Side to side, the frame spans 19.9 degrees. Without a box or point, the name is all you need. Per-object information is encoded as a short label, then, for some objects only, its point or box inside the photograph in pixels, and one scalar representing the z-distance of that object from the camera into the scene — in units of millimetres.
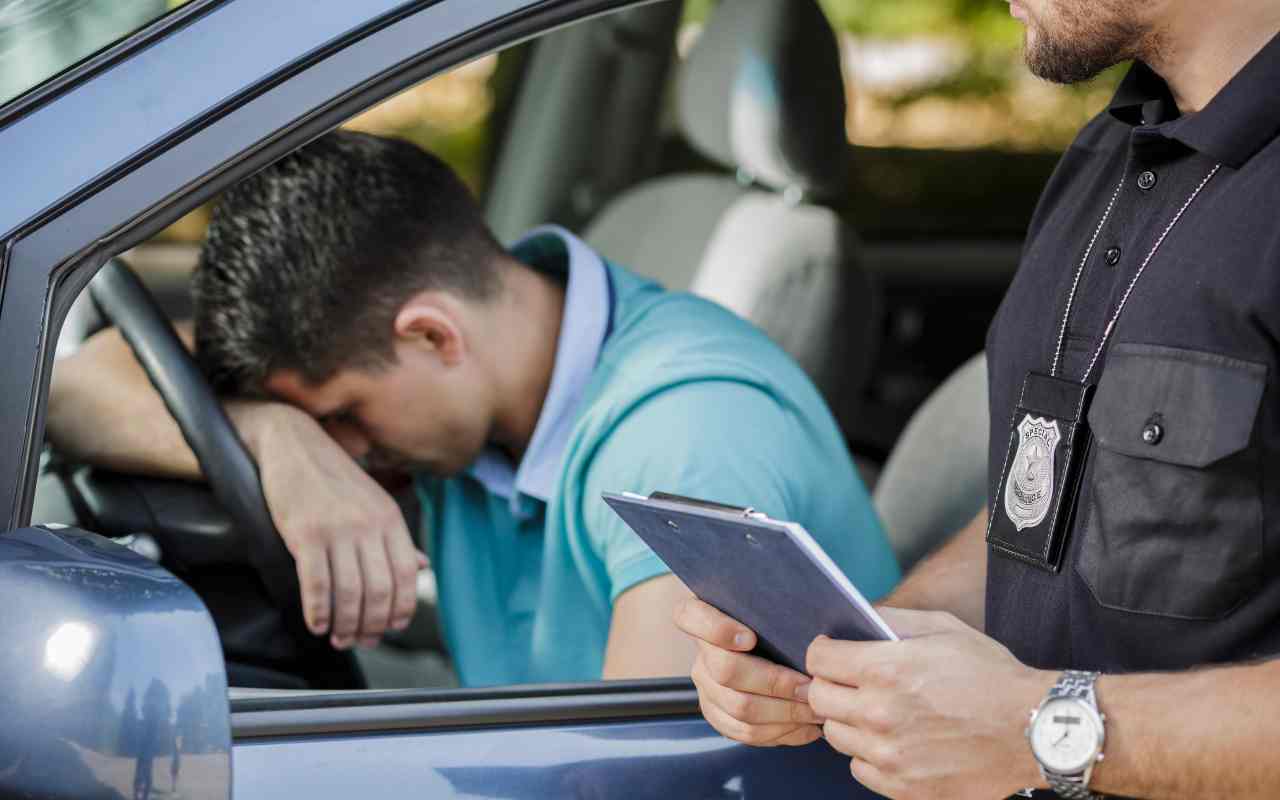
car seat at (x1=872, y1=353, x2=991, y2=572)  3108
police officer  2193
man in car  2678
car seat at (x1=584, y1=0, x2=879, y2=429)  3587
